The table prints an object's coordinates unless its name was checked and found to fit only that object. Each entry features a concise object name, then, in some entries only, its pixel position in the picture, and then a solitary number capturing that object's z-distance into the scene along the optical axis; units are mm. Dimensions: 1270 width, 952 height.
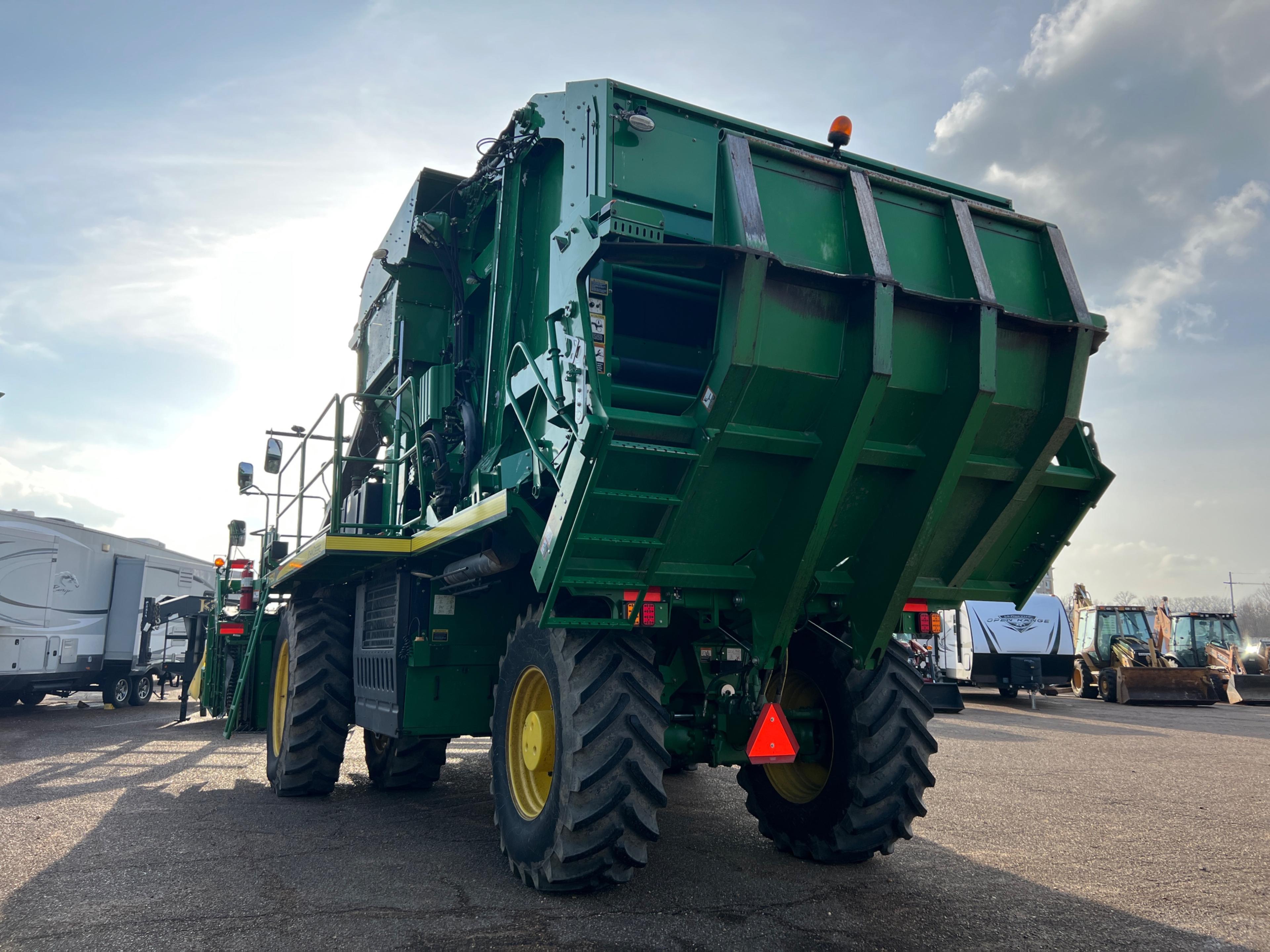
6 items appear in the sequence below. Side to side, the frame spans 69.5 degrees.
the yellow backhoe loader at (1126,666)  20219
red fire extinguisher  11398
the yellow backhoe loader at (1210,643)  24828
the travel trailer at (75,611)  15523
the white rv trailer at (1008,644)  20406
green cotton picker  4348
